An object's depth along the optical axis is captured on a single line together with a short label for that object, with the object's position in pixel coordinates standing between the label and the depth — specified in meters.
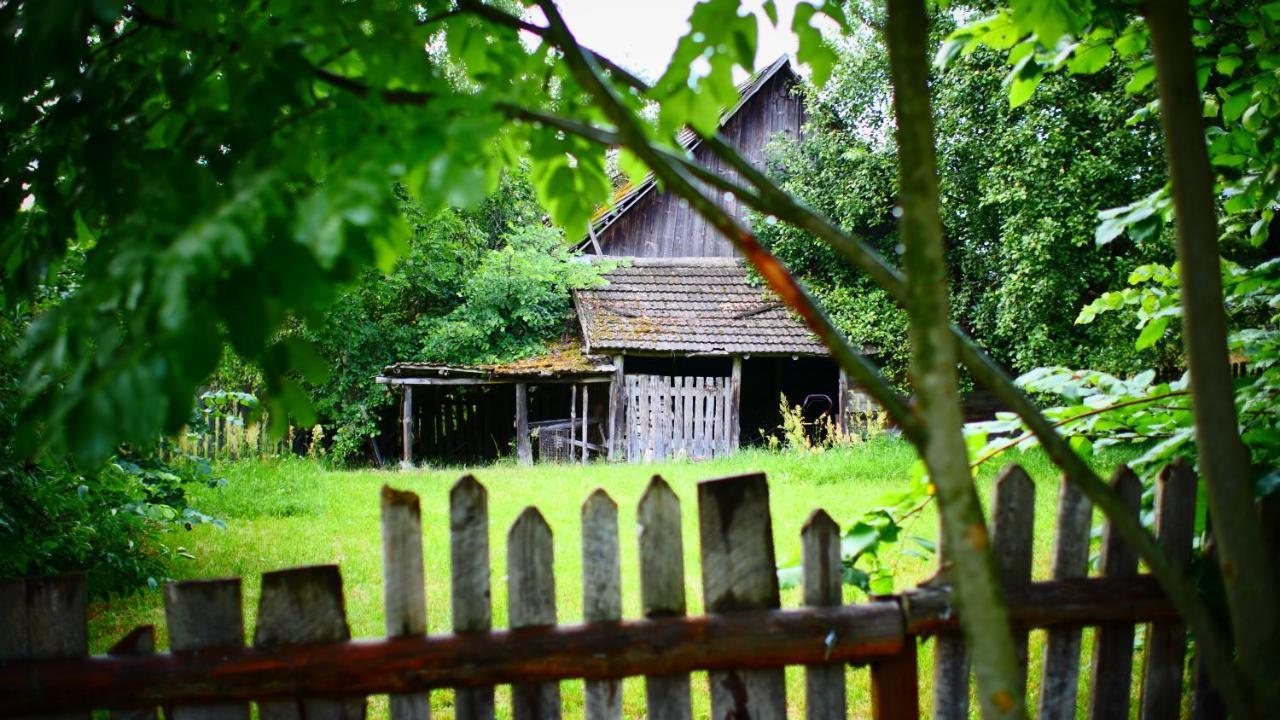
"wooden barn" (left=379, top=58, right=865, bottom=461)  16.36
